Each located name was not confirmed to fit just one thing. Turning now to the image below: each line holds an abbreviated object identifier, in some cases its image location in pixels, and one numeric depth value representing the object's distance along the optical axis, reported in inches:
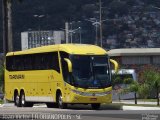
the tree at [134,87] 1807.3
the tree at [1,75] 2364.9
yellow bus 1392.7
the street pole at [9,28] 2237.9
